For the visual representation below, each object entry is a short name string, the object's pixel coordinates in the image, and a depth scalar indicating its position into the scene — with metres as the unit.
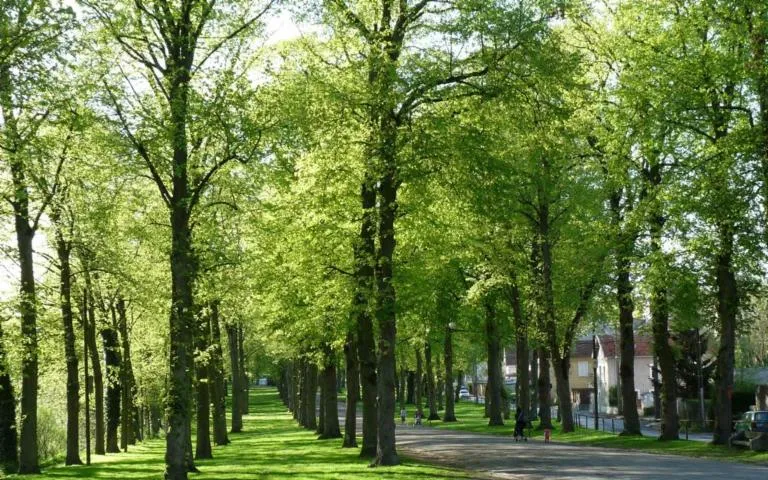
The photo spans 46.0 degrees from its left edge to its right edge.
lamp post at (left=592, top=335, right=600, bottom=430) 54.56
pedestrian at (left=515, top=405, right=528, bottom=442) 41.00
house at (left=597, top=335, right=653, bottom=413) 99.31
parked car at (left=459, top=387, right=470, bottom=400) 129.25
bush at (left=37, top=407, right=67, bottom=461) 42.09
